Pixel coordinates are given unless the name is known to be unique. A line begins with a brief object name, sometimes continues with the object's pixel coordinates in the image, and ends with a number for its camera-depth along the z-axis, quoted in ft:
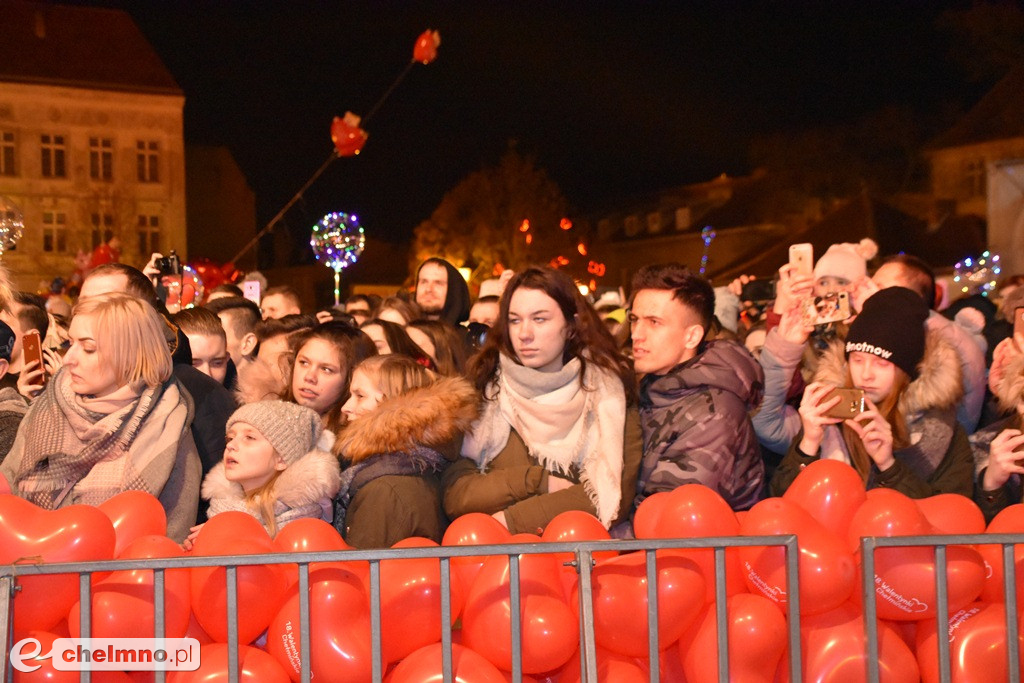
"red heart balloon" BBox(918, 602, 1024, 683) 10.75
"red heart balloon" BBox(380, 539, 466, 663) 10.60
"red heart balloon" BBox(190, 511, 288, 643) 10.30
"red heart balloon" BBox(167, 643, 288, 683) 10.07
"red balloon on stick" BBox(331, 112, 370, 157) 41.99
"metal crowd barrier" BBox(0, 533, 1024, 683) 9.80
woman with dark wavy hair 13.42
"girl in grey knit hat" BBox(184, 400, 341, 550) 13.10
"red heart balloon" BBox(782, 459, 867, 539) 11.72
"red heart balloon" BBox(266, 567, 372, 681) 10.28
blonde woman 13.23
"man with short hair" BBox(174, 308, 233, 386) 18.90
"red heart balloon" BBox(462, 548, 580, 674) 10.41
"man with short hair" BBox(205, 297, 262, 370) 22.12
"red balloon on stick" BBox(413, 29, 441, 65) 38.34
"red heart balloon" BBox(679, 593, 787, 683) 10.38
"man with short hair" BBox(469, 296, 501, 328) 26.40
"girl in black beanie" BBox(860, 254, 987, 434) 18.26
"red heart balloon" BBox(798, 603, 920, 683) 10.65
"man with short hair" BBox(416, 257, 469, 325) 24.94
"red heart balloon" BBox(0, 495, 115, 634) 10.21
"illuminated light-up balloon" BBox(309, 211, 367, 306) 37.55
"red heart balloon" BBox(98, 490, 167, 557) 11.28
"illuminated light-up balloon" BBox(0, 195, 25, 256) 20.55
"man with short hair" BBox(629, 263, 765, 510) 13.58
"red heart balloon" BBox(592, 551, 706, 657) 10.55
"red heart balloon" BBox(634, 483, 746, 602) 10.85
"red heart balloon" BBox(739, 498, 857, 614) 10.52
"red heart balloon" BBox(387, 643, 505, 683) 10.23
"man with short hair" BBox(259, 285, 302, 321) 27.48
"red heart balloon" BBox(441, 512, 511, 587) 11.27
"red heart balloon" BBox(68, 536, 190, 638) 10.14
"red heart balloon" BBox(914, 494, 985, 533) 11.56
